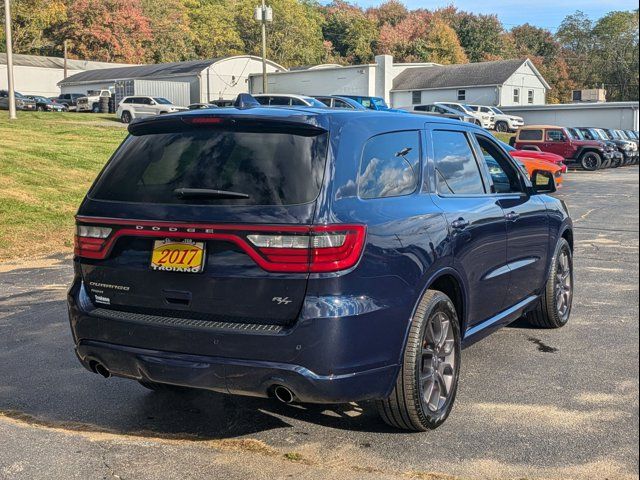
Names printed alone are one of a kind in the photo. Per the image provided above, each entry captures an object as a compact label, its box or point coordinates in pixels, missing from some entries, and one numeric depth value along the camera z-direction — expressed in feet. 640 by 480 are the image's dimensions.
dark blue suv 11.76
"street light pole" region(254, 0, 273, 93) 119.87
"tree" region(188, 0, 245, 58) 290.35
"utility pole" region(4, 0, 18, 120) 98.17
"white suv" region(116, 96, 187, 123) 125.90
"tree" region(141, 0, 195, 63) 266.57
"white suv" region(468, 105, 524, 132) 152.66
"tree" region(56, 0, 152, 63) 238.27
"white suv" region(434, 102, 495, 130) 146.61
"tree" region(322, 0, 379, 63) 309.01
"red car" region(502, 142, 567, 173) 71.52
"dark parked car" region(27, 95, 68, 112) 165.26
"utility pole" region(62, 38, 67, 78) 218.42
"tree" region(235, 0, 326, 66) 287.07
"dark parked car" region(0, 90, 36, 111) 161.07
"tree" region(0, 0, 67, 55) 223.10
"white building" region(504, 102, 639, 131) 165.99
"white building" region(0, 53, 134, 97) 214.28
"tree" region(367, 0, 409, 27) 322.55
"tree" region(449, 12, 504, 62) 305.53
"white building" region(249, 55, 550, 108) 185.98
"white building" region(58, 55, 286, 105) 177.88
